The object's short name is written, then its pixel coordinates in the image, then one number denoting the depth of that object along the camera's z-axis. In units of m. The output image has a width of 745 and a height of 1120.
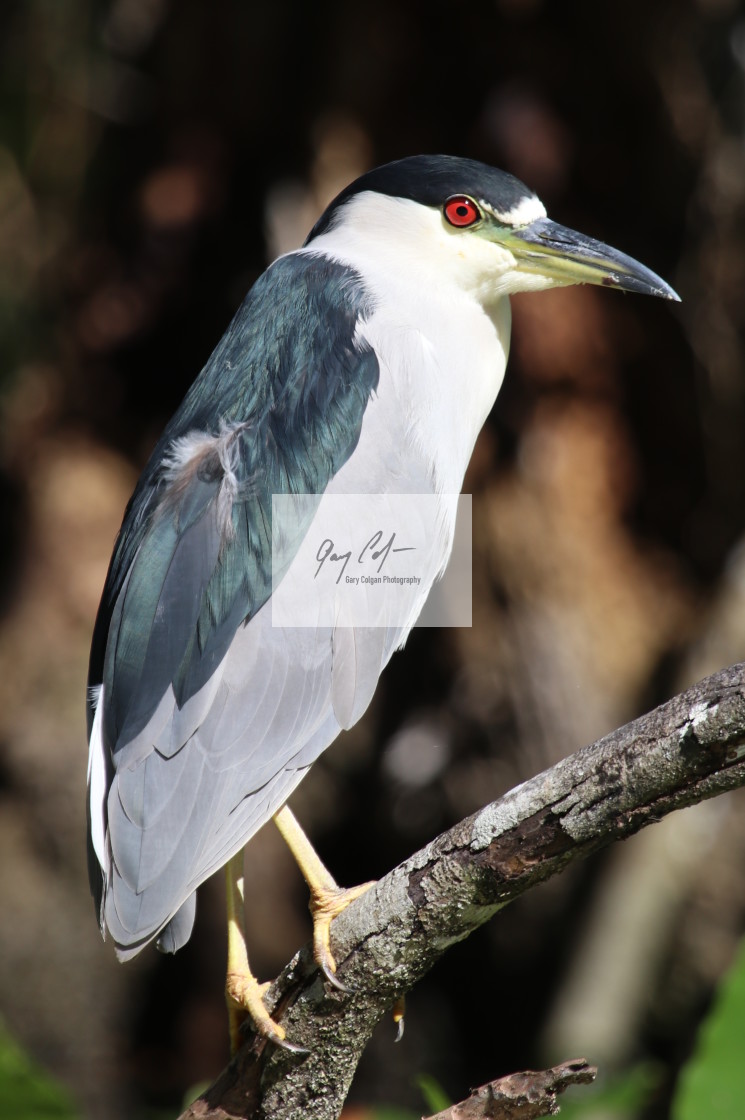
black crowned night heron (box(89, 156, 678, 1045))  8.48
